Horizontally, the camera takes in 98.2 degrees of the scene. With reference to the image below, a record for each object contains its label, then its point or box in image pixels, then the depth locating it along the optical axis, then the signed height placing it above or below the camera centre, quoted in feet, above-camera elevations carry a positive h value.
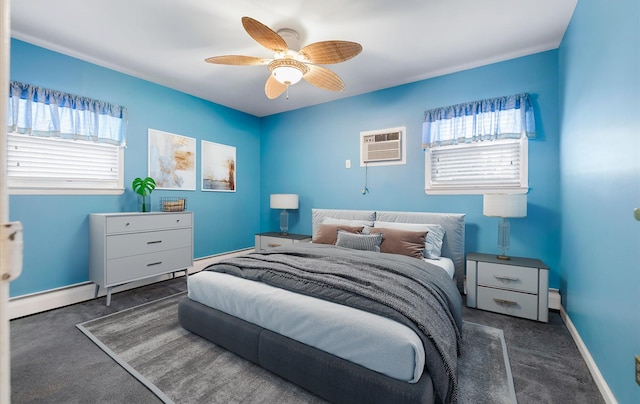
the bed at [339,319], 4.58 -2.36
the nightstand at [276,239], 13.58 -1.99
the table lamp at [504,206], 8.72 -0.15
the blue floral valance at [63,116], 8.52 +2.76
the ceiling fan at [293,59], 6.87 +3.95
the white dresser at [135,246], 9.28 -1.76
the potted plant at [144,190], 10.71 +0.31
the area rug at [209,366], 5.26 -3.69
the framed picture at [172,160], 11.79 +1.69
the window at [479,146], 9.61 +2.07
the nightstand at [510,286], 8.17 -2.63
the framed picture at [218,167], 13.75 +1.63
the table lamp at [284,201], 14.15 -0.10
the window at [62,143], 8.57 +1.87
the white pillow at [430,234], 9.62 -1.22
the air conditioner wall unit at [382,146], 12.05 +2.41
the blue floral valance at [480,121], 9.46 +2.92
